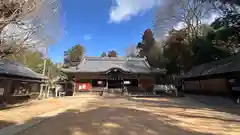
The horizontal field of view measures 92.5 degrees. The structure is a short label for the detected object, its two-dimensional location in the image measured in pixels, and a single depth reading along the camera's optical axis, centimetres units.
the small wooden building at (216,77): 854
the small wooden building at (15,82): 744
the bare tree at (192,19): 1724
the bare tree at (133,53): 3254
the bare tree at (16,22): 320
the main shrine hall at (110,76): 1458
